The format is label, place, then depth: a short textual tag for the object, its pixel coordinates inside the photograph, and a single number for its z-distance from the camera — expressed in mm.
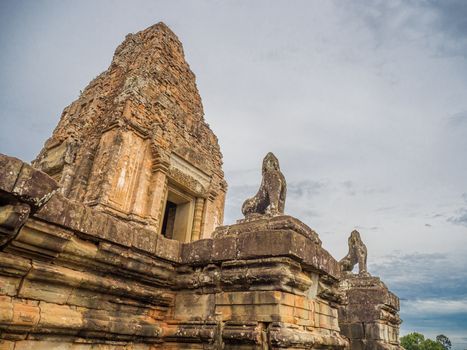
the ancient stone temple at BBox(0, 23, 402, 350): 2828
